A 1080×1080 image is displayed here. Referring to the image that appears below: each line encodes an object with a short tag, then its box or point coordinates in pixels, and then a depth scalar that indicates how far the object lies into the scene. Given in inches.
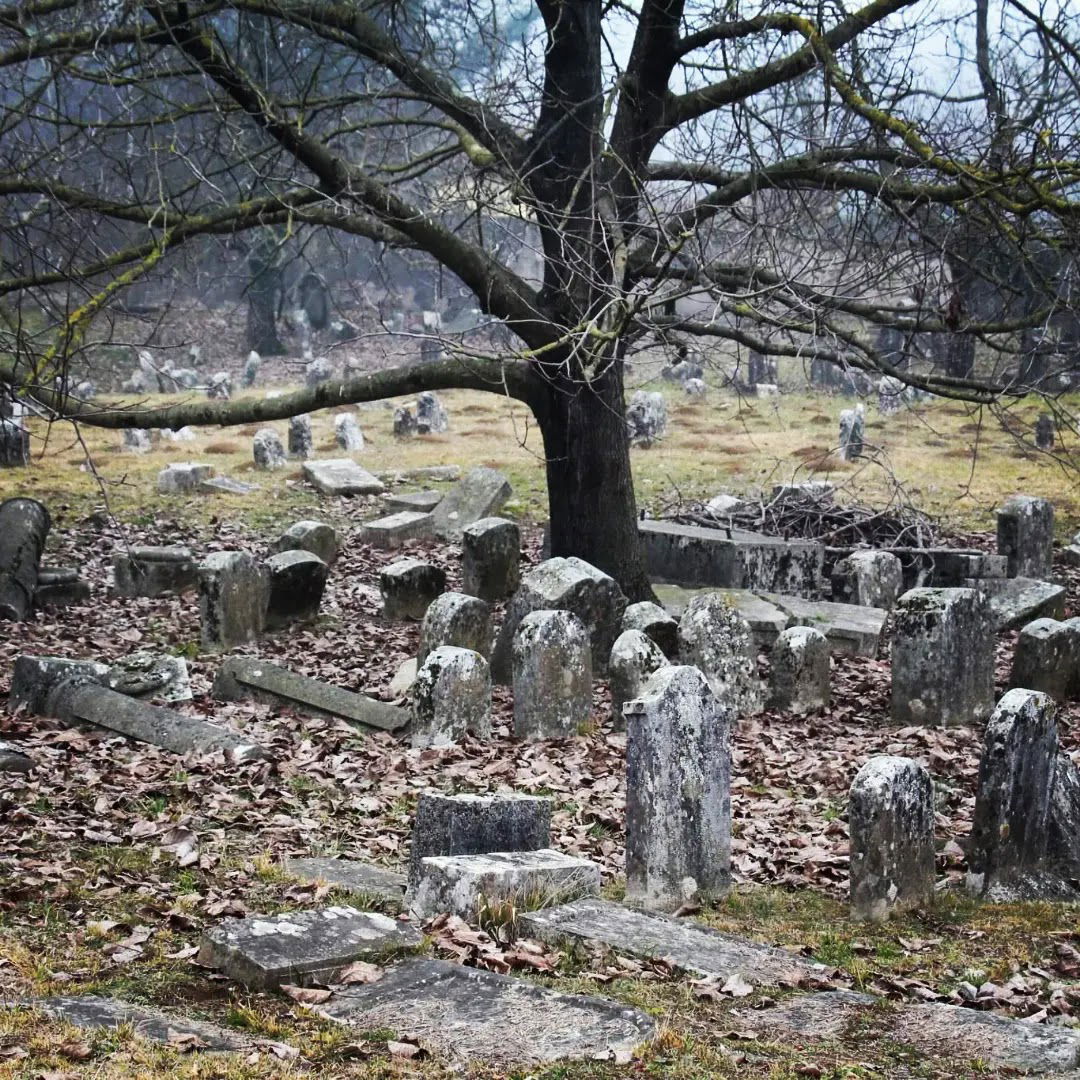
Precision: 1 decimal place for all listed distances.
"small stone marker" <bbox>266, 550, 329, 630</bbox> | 556.1
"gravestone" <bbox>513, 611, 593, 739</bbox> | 412.8
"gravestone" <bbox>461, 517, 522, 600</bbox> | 599.2
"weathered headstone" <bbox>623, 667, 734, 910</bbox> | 274.2
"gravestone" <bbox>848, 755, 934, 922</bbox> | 262.4
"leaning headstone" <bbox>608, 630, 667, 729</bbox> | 428.8
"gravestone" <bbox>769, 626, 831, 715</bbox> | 442.0
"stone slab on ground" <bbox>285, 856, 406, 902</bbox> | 262.2
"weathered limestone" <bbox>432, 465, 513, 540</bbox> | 749.9
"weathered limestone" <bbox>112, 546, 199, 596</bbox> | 614.5
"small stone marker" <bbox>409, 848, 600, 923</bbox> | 239.6
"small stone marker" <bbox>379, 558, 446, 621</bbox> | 582.9
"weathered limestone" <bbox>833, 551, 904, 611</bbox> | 585.9
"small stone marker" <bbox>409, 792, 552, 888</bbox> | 264.5
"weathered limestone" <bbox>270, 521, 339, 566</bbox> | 660.7
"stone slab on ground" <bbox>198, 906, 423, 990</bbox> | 205.9
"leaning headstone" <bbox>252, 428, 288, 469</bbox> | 965.8
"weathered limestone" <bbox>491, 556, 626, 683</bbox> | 481.1
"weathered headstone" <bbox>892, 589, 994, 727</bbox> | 433.7
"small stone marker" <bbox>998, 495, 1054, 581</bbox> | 649.0
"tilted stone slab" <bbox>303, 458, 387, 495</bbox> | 858.8
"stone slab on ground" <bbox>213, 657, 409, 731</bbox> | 409.1
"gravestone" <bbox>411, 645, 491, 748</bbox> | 396.8
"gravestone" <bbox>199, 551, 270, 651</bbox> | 522.3
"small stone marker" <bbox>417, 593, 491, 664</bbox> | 468.4
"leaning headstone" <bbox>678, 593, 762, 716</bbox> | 443.2
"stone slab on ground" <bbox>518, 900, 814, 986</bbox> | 220.2
